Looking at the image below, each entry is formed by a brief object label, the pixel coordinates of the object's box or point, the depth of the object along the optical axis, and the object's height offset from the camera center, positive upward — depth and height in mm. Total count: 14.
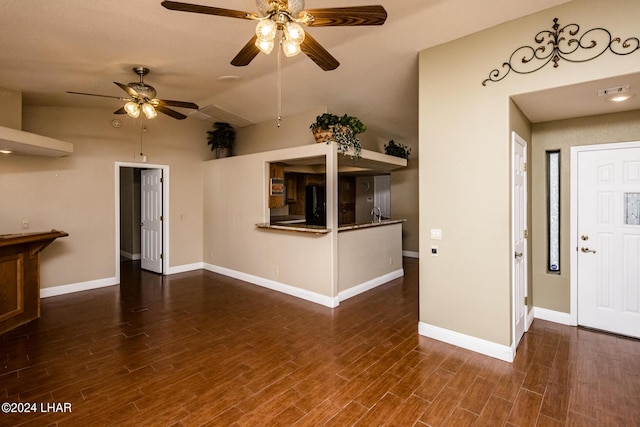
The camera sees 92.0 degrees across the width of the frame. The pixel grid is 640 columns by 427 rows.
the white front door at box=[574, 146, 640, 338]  3168 -301
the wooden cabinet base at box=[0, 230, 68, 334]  3447 -746
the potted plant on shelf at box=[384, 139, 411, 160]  5570 +1125
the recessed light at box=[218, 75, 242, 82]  4023 +1786
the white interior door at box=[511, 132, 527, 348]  2861 -222
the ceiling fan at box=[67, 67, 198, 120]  3369 +1263
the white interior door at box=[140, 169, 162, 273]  6043 -131
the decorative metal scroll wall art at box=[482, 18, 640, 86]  2248 +1273
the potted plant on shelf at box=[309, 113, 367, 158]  4047 +1089
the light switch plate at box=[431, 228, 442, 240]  3160 -225
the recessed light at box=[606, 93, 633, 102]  2641 +1000
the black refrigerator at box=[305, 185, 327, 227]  7723 +166
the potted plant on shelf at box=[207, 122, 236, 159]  6277 +1523
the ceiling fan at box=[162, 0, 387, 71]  1769 +1170
